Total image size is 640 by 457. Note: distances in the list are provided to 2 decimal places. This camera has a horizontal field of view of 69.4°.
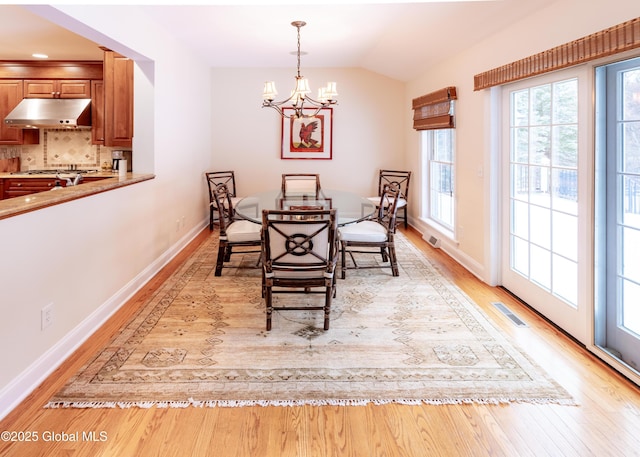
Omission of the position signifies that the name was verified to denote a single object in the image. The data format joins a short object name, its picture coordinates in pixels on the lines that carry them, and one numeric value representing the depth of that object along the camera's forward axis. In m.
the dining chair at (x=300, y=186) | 5.62
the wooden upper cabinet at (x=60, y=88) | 5.66
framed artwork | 7.19
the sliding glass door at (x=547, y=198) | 2.86
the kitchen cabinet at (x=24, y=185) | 5.14
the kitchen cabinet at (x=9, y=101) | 5.73
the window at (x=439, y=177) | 5.64
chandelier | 4.48
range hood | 5.31
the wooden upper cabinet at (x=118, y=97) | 4.74
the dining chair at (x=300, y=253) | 2.96
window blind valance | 2.20
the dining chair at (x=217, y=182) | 6.57
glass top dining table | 3.82
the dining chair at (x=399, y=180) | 6.93
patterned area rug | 2.25
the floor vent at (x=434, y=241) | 5.61
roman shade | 4.93
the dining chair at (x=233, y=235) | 4.21
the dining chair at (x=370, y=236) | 4.21
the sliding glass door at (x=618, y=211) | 2.40
